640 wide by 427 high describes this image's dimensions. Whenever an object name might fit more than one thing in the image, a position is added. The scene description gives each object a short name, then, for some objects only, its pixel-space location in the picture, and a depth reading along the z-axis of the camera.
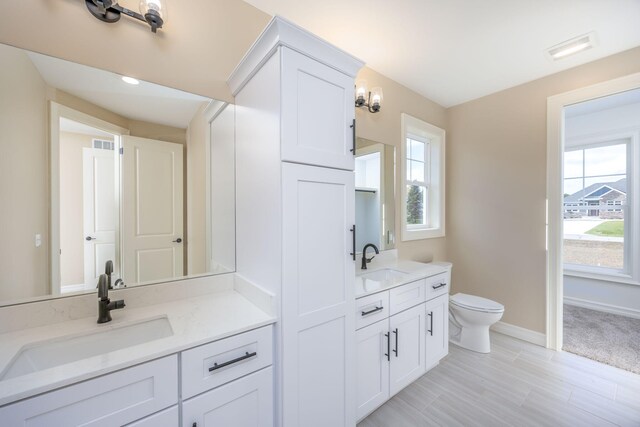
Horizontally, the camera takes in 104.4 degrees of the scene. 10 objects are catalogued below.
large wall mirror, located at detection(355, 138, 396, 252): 2.29
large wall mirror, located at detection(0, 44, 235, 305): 1.06
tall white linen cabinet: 1.14
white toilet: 2.28
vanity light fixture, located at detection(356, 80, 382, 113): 2.20
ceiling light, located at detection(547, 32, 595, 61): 1.97
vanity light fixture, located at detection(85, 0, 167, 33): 1.15
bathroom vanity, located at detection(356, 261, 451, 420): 1.56
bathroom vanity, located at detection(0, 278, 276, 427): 0.74
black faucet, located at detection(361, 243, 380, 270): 2.13
